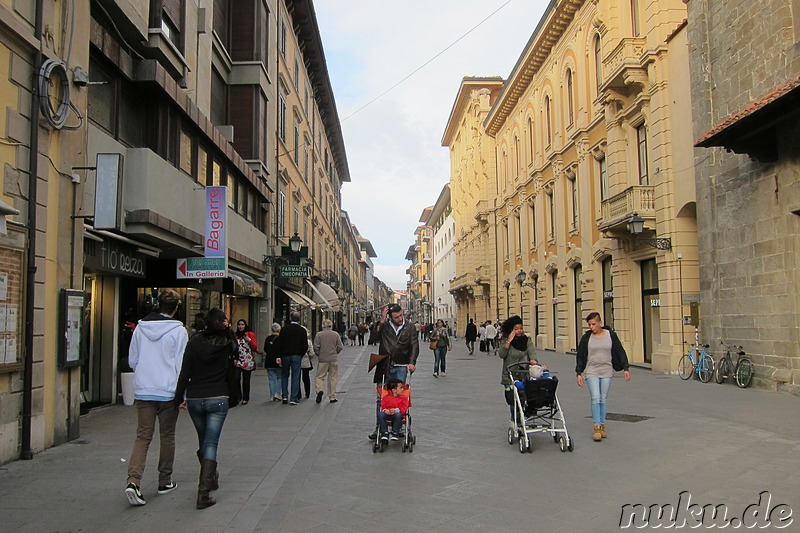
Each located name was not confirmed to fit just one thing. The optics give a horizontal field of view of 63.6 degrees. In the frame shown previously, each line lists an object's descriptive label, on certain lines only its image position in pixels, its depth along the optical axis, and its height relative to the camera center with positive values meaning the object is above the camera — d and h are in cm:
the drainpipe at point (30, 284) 734 +38
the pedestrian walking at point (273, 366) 1256 -100
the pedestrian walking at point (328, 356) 1255 -80
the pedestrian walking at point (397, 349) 859 -46
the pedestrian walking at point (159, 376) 583 -54
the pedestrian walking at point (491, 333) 3150 -92
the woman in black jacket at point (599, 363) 858 -67
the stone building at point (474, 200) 4728 +950
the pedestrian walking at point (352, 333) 4553 -127
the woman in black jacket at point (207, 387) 575 -63
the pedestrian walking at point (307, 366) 1334 -105
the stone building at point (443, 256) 7206 +714
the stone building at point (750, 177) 1301 +301
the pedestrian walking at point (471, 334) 3225 -99
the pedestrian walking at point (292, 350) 1246 -68
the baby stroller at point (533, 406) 795 -116
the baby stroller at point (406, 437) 805 -155
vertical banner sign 1411 +205
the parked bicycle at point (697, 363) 1585 -128
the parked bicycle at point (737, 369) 1436 -129
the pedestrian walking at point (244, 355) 1155 -70
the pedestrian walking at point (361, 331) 4745 -119
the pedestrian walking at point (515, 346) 886 -44
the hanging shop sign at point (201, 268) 1368 +103
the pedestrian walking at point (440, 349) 1859 -102
